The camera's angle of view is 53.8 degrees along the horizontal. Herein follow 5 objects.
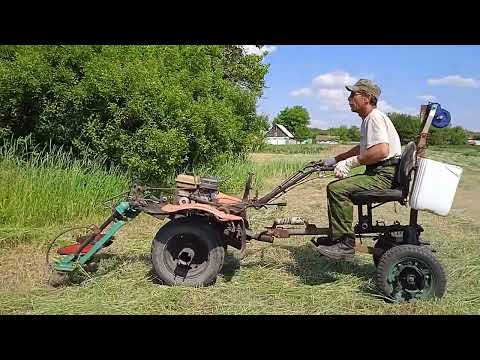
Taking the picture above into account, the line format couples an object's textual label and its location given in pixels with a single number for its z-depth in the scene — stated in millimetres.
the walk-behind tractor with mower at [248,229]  4426
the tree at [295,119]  115125
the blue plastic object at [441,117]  4594
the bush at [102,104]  8680
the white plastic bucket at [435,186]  4371
